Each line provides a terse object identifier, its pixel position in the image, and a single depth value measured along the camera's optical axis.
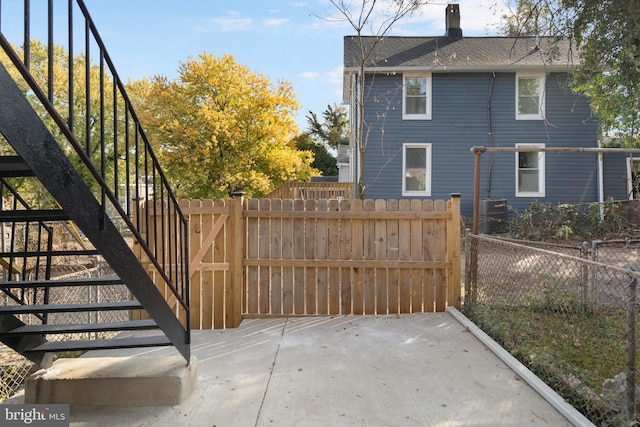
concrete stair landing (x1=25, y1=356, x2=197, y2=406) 3.06
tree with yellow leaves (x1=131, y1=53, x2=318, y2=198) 15.03
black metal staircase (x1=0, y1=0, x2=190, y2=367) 1.74
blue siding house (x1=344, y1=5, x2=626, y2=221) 13.57
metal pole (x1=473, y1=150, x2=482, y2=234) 5.47
